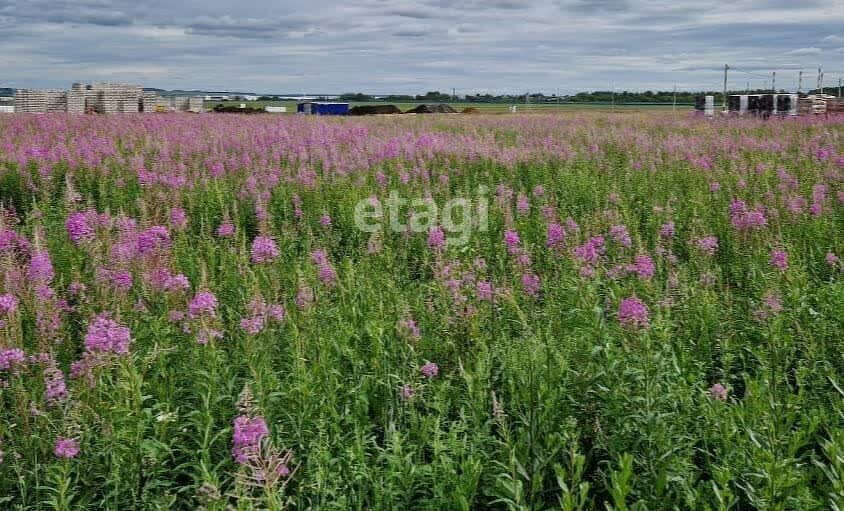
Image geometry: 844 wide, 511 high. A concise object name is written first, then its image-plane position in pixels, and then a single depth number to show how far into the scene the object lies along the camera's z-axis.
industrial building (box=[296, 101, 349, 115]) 60.38
